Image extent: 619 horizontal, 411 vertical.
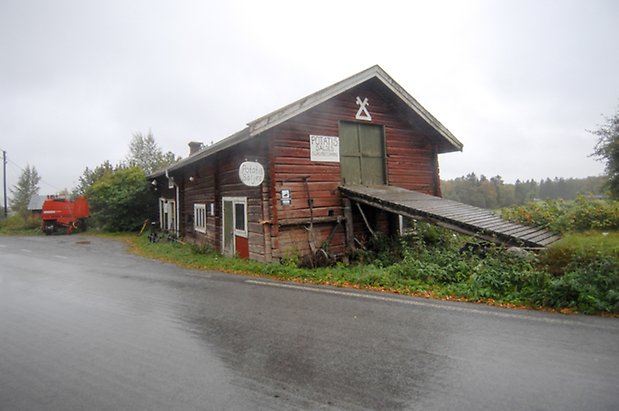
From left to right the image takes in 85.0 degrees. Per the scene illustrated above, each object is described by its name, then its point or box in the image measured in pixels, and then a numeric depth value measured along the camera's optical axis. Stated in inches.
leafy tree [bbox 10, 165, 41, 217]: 2412.6
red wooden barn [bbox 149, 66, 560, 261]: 393.4
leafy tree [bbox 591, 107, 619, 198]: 673.0
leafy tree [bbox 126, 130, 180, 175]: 1814.3
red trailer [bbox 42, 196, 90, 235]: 985.5
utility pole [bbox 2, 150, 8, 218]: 1553.9
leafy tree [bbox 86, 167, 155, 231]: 959.6
